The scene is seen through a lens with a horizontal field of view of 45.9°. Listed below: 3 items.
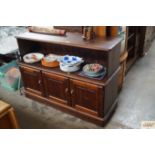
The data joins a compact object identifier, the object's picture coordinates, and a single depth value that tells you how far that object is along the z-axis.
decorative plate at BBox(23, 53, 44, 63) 2.49
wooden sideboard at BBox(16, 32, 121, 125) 2.02
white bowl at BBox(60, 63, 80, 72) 2.20
